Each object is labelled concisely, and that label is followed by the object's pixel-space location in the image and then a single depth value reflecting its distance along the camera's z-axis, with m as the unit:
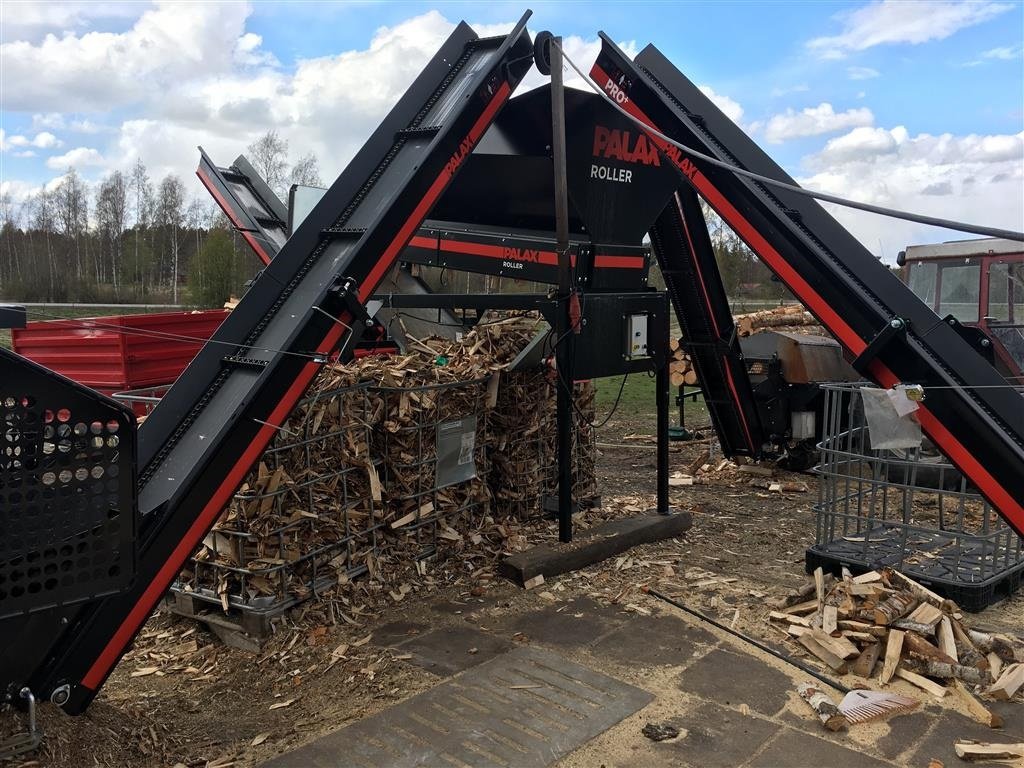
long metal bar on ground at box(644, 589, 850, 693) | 4.56
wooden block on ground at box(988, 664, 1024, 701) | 4.32
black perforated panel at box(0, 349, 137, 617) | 2.62
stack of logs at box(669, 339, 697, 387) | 11.85
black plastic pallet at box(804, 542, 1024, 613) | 5.56
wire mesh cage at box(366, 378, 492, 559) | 5.95
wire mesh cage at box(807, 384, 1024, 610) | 5.55
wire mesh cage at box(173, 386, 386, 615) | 5.05
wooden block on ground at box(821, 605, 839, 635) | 4.96
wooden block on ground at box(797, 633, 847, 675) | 4.67
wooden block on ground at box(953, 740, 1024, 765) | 3.76
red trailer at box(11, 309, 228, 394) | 8.33
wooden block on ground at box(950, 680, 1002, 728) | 4.06
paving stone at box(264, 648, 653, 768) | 3.74
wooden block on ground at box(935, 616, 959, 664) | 4.62
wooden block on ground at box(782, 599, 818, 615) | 5.36
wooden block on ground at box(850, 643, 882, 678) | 4.62
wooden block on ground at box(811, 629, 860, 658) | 4.70
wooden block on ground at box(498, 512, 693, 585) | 6.18
